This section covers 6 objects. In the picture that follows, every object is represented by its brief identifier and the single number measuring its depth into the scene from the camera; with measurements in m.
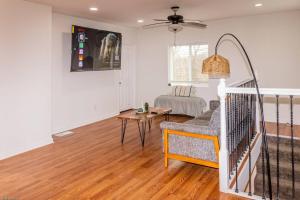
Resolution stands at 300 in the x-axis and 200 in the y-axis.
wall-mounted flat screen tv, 5.62
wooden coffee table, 4.65
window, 7.44
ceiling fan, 4.77
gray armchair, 3.38
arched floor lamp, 3.66
